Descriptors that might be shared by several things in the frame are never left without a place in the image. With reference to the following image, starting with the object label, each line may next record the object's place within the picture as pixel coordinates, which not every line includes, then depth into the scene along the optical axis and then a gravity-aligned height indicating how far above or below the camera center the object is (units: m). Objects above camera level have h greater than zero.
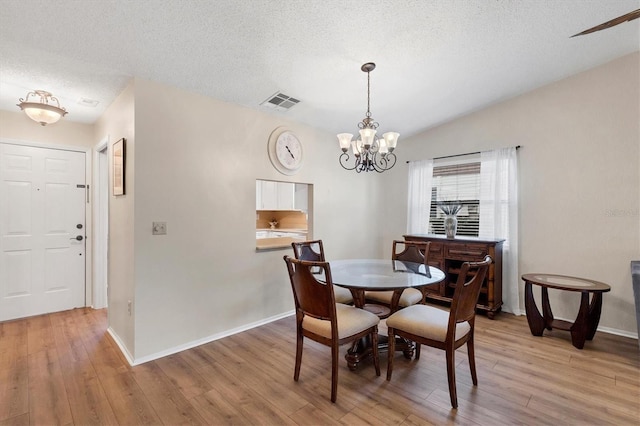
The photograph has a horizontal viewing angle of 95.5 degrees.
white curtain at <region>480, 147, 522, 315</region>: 3.73 +0.05
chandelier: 2.43 +0.61
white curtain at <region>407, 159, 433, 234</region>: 4.50 +0.26
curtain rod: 3.94 +0.85
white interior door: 3.34 -0.22
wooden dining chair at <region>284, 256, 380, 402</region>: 1.98 -0.79
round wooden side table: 2.74 -0.93
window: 4.13 +0.34
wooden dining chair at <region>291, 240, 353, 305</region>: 2.87 -0.48
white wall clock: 3.46 +0.76
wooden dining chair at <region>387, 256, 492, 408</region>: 1.91 -0.80
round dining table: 2.15 -0.53
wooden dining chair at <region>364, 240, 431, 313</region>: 2.74 -0.80
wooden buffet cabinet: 3.56 -0.62
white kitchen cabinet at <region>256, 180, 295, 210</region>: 5.32 +0.31
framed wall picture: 2.66 +0.44
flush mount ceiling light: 2.57 +0.93
